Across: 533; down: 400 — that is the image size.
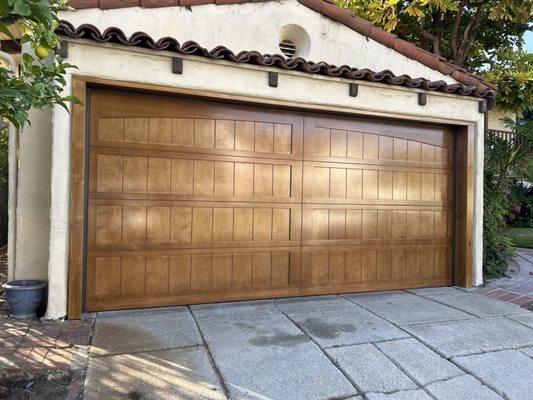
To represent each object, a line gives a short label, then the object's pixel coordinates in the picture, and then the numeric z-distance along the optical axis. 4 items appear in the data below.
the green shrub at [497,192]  6.18
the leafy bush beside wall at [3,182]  8.41
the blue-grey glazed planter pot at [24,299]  3.73
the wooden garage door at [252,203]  4.07
